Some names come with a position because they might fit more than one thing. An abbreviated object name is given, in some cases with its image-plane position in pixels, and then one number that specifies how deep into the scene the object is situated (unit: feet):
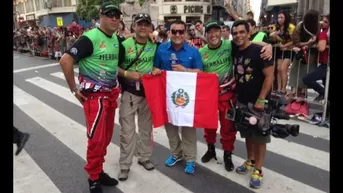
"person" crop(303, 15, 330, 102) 18.75
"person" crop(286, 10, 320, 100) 20.20
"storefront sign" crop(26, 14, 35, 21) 188.41
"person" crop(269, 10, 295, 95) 22.81
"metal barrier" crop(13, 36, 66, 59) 55.88
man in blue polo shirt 11.80
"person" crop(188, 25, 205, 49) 27.94
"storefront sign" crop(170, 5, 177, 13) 140.97
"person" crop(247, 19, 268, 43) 14.63
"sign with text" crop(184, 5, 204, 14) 141.49
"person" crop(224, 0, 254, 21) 17.67
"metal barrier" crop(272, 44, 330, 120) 18.65
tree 129.80
